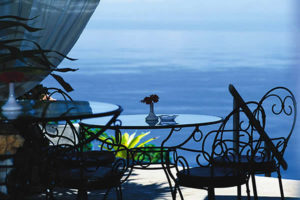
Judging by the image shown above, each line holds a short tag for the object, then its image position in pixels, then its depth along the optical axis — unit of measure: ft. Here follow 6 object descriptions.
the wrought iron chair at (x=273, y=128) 18.14
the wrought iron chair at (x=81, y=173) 16.18
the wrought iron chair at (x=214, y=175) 16.33
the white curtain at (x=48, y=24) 23.75
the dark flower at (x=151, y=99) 21.05
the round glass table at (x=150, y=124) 19.25
